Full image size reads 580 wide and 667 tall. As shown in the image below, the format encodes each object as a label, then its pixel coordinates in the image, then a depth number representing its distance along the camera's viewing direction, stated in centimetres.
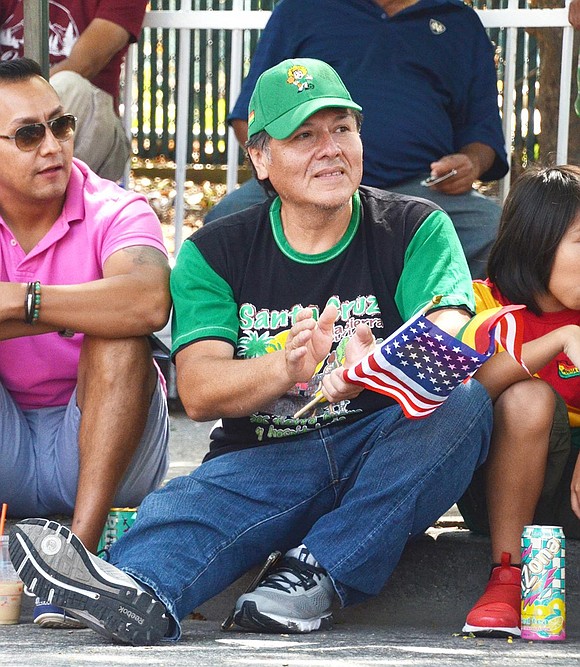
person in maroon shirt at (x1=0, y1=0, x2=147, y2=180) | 993
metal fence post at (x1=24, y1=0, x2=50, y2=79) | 795
